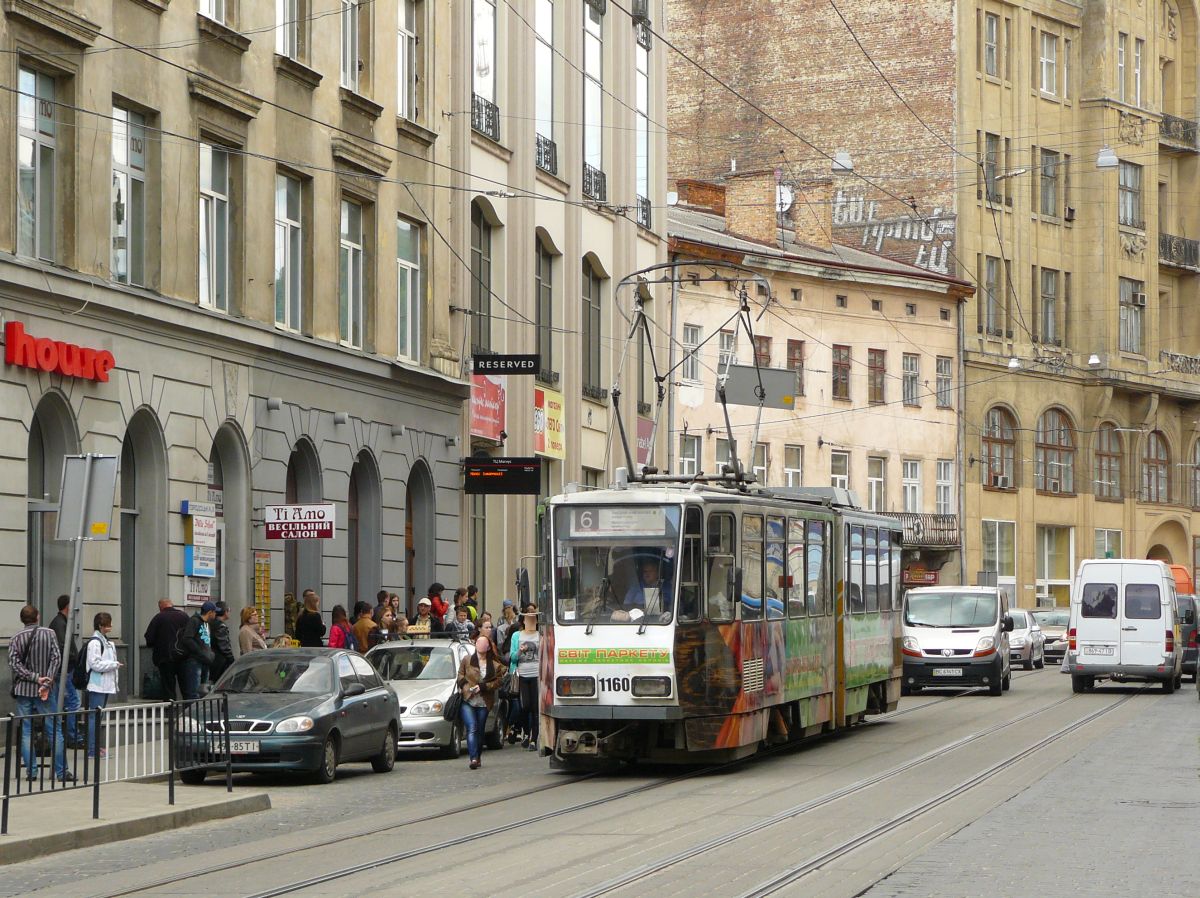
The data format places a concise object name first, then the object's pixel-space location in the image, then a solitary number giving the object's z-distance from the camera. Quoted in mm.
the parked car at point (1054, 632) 54375
